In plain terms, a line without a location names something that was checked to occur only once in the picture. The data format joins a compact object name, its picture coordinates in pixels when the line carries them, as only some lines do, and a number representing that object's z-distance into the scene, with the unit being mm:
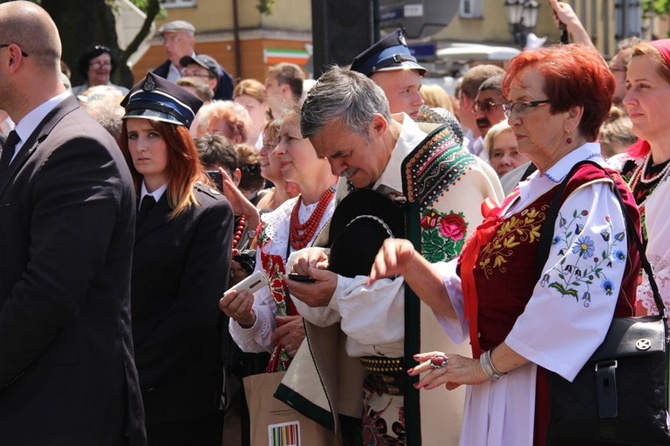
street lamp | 37406
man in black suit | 7199
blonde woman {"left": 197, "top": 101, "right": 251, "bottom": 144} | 15884
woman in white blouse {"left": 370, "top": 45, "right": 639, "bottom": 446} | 6645
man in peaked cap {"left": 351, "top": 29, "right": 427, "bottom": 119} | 11773
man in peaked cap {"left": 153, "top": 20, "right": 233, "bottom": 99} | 22344
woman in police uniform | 9680
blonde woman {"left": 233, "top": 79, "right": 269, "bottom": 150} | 20109
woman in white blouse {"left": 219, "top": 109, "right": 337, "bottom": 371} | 9773
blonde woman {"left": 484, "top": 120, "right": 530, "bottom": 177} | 13062
